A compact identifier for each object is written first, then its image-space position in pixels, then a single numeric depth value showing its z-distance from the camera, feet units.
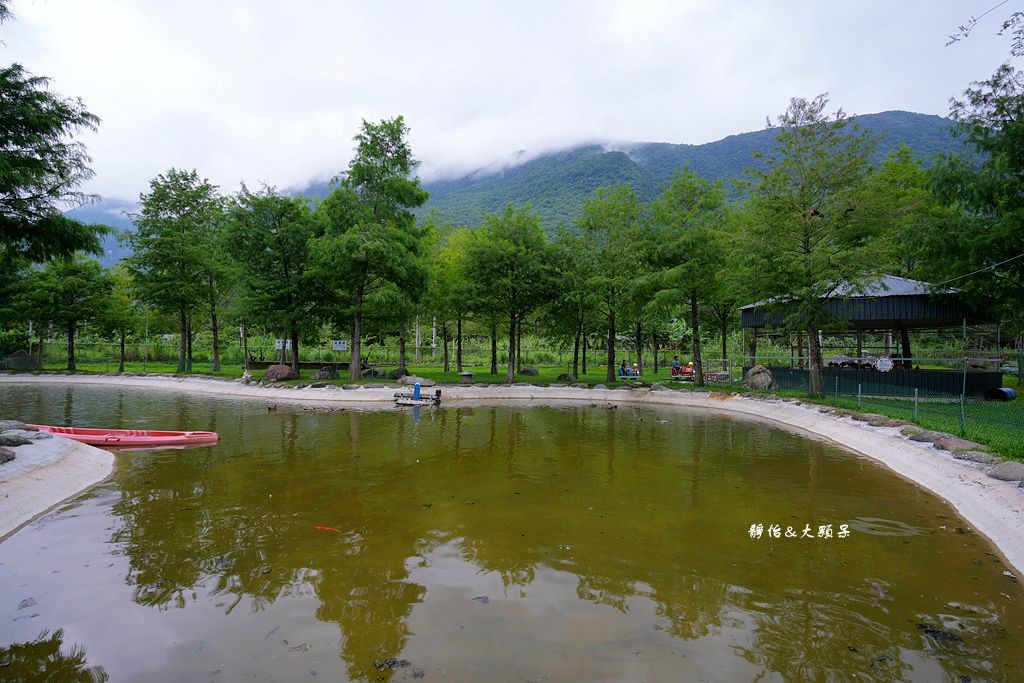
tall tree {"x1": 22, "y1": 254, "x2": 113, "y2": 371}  123.54
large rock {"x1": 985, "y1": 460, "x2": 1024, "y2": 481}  28.17
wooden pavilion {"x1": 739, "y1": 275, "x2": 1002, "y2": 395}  70.08
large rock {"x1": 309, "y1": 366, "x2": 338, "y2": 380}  102.27
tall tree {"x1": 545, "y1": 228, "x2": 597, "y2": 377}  99.25
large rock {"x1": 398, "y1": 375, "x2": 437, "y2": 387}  90.22
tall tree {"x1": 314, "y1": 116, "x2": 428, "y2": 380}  92.79
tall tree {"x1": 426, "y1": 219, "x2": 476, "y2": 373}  98.89
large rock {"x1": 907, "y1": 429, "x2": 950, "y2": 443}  39.52
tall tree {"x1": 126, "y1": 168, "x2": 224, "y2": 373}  120.78
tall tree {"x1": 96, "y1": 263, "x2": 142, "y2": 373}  131.85
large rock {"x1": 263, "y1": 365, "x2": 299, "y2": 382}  100.25
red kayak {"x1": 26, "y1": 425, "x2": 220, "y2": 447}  45.16
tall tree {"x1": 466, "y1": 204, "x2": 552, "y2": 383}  97.60
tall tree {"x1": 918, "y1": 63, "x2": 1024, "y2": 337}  64.44
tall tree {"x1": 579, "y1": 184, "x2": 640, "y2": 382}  95.86
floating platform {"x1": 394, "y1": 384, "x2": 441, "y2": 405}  78.29
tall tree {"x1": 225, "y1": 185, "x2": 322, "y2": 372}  99.19
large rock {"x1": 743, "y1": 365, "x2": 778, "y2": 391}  85.61
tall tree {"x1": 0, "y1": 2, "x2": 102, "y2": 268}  40.32
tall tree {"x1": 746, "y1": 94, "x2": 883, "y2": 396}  68.39
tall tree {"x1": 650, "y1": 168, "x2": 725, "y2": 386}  89.56
